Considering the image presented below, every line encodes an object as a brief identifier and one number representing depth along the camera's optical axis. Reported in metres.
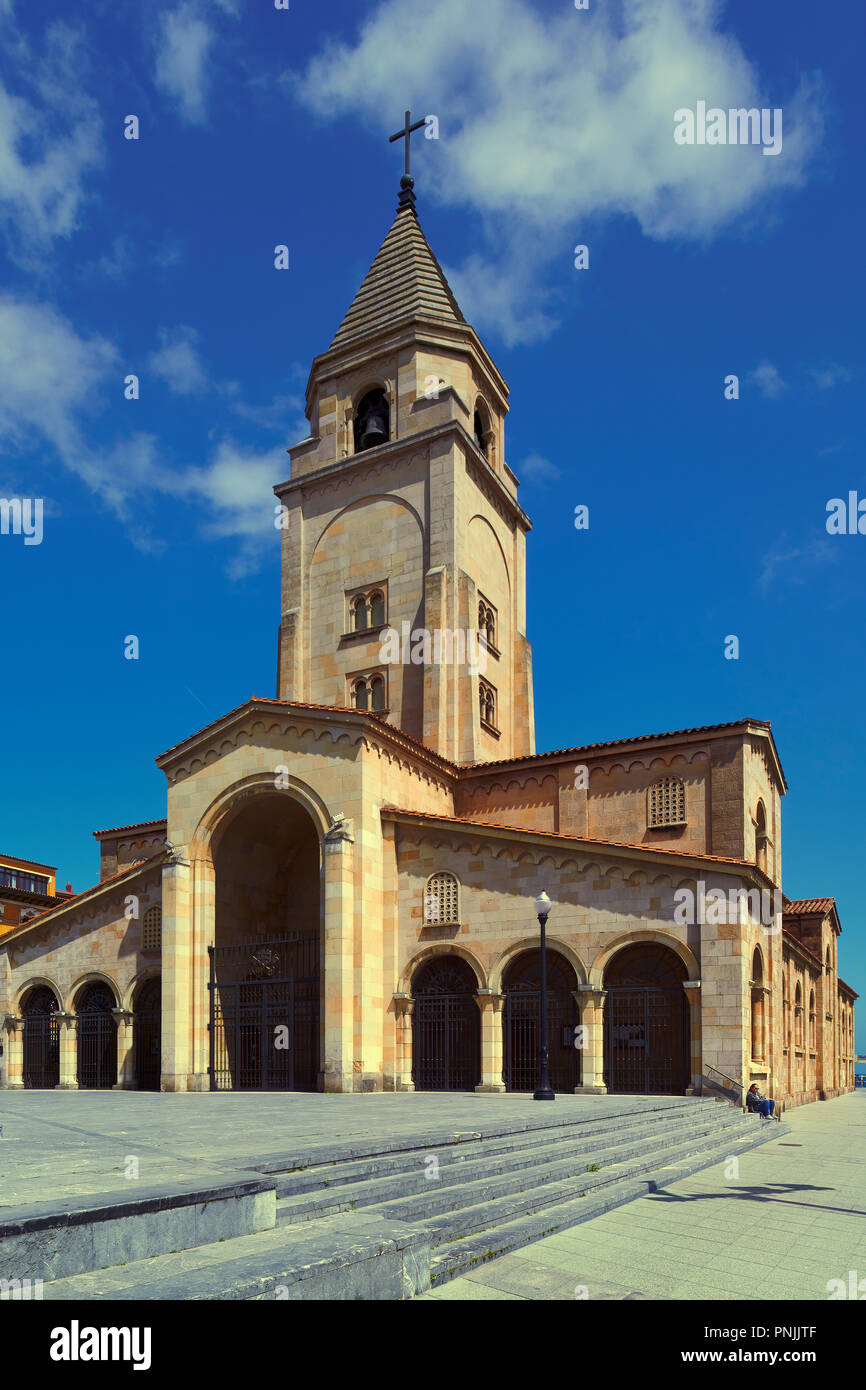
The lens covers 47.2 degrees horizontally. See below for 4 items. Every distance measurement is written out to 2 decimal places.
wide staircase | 6.51
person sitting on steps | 21.70
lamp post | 20.22
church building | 24.27
